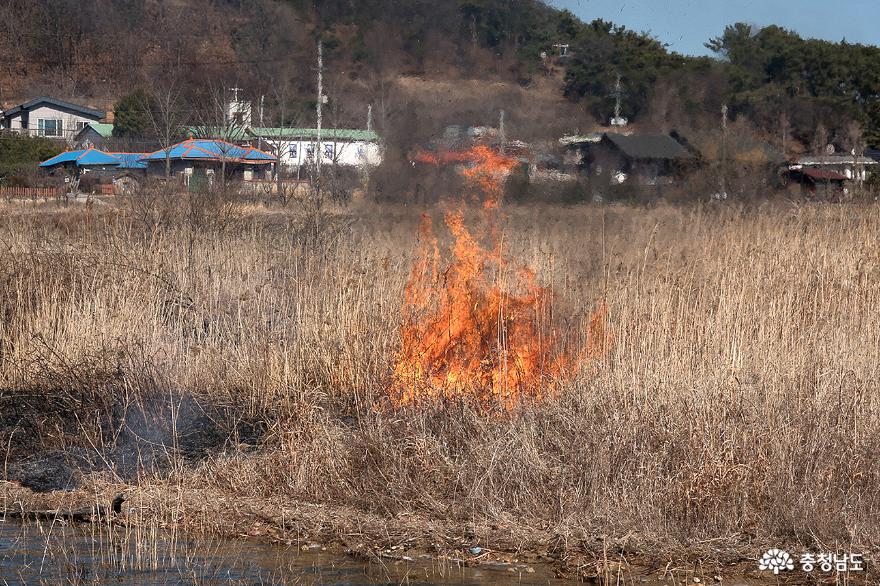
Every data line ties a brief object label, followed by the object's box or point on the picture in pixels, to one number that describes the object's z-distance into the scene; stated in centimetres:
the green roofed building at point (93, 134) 12112
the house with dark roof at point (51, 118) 12031
